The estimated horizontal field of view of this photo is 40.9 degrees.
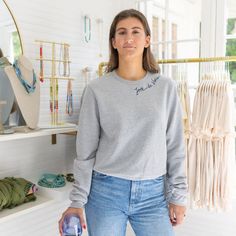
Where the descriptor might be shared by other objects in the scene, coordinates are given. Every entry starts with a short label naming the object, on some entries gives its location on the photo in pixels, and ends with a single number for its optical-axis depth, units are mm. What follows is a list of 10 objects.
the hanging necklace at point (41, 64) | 1655
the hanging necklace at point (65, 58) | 1788
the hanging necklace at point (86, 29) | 1979
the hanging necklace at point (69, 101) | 1848
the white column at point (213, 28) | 1867
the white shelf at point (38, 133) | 1343
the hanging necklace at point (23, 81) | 1435
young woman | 1222
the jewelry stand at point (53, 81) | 1663
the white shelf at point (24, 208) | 1378
